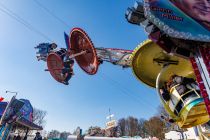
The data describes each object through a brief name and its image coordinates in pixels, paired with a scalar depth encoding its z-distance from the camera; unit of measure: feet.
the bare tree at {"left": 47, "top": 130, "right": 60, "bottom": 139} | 160.64
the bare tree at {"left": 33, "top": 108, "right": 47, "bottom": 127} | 251.56
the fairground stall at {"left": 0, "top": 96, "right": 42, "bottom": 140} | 66.74
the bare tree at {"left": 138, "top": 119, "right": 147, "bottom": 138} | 255.66
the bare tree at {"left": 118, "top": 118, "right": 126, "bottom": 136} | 276.29
